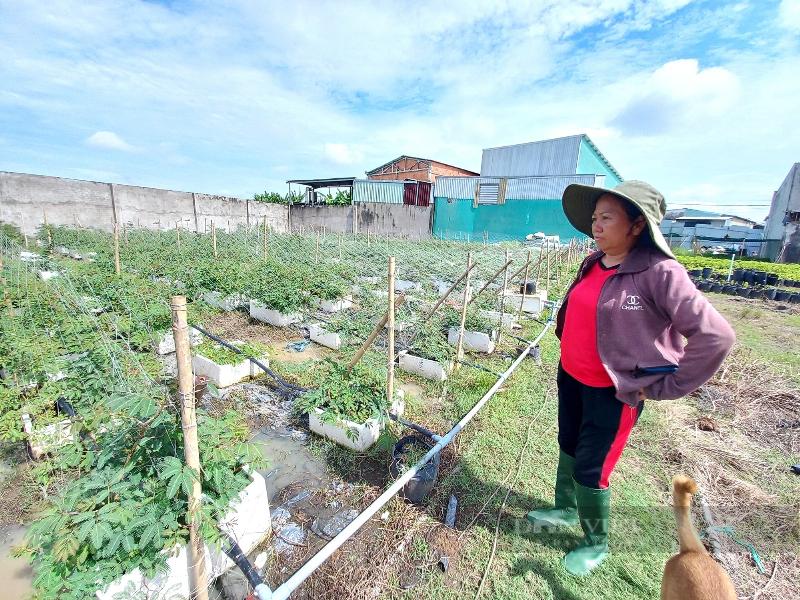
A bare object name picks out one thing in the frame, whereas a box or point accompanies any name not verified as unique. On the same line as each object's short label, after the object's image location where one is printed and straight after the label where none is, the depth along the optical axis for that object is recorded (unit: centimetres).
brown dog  124
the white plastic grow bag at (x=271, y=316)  581
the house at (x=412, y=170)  2717
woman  137
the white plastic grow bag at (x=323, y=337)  507
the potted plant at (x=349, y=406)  286
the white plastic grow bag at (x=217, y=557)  142
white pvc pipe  154
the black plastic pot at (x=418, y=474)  234
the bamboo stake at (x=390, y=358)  279
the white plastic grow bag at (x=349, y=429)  284
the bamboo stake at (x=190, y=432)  139
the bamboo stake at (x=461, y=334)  421
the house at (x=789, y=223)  1884
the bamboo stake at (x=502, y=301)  545
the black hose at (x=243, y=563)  159
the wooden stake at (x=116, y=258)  663
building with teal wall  1783
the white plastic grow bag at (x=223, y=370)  382
